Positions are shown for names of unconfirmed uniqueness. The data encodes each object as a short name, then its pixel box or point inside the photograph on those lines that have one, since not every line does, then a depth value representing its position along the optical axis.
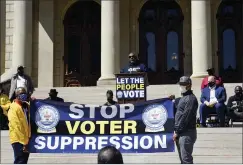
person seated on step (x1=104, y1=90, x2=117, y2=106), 11.97
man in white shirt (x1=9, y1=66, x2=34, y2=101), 15.55
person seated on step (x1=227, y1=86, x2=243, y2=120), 12.84
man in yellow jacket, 8.49
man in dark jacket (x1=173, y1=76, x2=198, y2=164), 7.52
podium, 13.04
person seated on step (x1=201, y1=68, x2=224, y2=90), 14.19
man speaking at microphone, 13.42
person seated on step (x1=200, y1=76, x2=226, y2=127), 12.54
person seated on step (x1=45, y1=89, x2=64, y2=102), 13.32
